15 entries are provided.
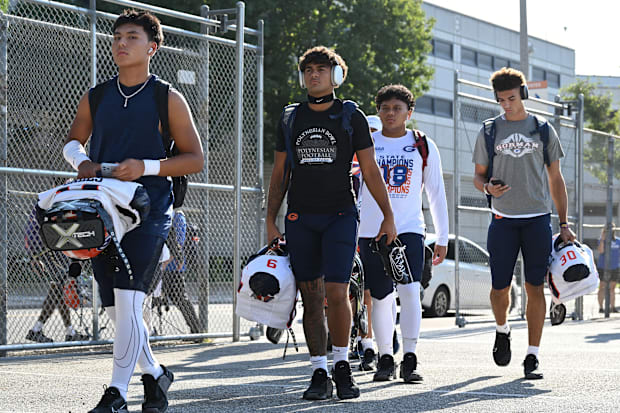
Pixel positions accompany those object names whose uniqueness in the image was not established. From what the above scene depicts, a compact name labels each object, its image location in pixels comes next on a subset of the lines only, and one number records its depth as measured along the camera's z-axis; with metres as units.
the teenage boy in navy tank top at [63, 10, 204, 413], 5.07
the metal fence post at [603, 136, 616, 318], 17.86
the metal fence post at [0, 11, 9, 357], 9.05
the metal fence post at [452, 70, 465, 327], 14.40
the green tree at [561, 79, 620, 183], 41.53
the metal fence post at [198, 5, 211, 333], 11.33
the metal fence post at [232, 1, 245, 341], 11.02
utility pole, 22.12
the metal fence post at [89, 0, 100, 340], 9.71
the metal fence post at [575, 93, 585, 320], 16.97
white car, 17.94
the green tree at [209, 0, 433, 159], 28.45
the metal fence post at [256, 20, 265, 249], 11.67
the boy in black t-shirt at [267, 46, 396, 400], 6.32
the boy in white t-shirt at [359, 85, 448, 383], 7.50
